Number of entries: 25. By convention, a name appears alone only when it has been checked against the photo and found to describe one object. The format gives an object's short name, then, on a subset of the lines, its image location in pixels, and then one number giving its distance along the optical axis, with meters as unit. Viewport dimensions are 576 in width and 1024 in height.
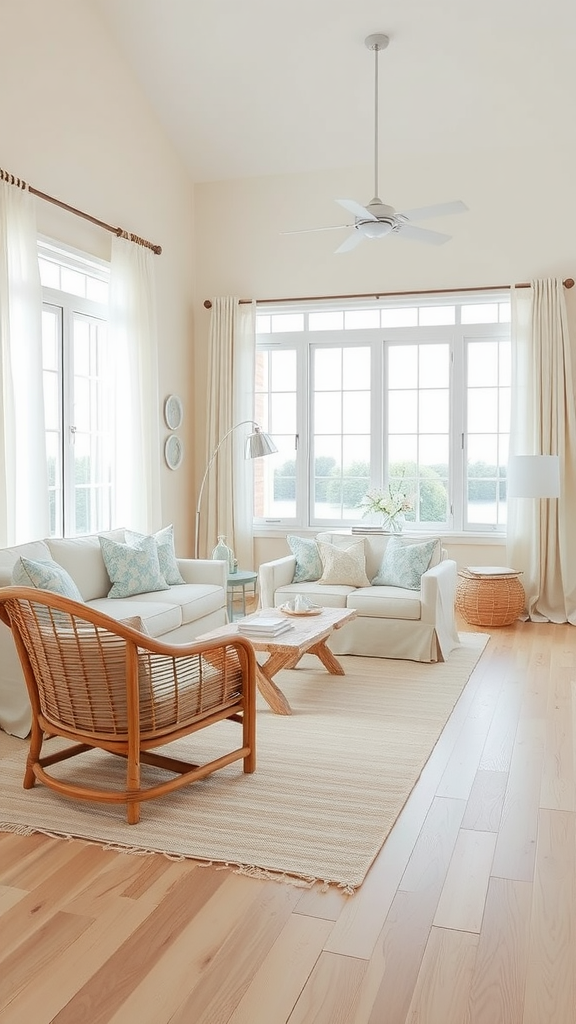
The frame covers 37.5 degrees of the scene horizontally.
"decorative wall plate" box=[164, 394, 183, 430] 7.28
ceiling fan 4.87
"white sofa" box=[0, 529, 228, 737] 3.97
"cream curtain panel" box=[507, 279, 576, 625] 6.75
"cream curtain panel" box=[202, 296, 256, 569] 7.62
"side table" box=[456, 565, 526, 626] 6.51
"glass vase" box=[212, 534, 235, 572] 6.18
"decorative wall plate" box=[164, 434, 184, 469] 7.29
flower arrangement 7.09
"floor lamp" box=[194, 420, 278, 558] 6.05
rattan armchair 2.91
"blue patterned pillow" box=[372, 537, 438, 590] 5.70
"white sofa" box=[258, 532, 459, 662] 5.33
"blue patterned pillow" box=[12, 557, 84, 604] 3.88
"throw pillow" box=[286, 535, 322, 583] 5.98
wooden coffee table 4.17
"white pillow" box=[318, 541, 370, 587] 5.80
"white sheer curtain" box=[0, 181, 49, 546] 4.88
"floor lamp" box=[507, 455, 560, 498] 6.30
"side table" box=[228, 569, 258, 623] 5.98
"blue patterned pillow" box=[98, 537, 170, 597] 5.21
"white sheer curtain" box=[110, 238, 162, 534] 6.36
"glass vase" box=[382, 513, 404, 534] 7.17
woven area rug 2.74
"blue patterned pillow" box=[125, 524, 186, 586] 5.63
